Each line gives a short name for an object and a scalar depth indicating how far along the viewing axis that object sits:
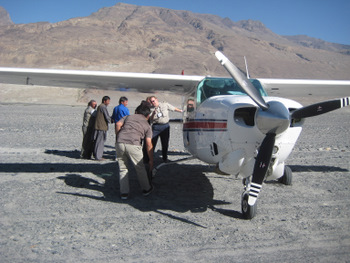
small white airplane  4.75
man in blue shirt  8.79
